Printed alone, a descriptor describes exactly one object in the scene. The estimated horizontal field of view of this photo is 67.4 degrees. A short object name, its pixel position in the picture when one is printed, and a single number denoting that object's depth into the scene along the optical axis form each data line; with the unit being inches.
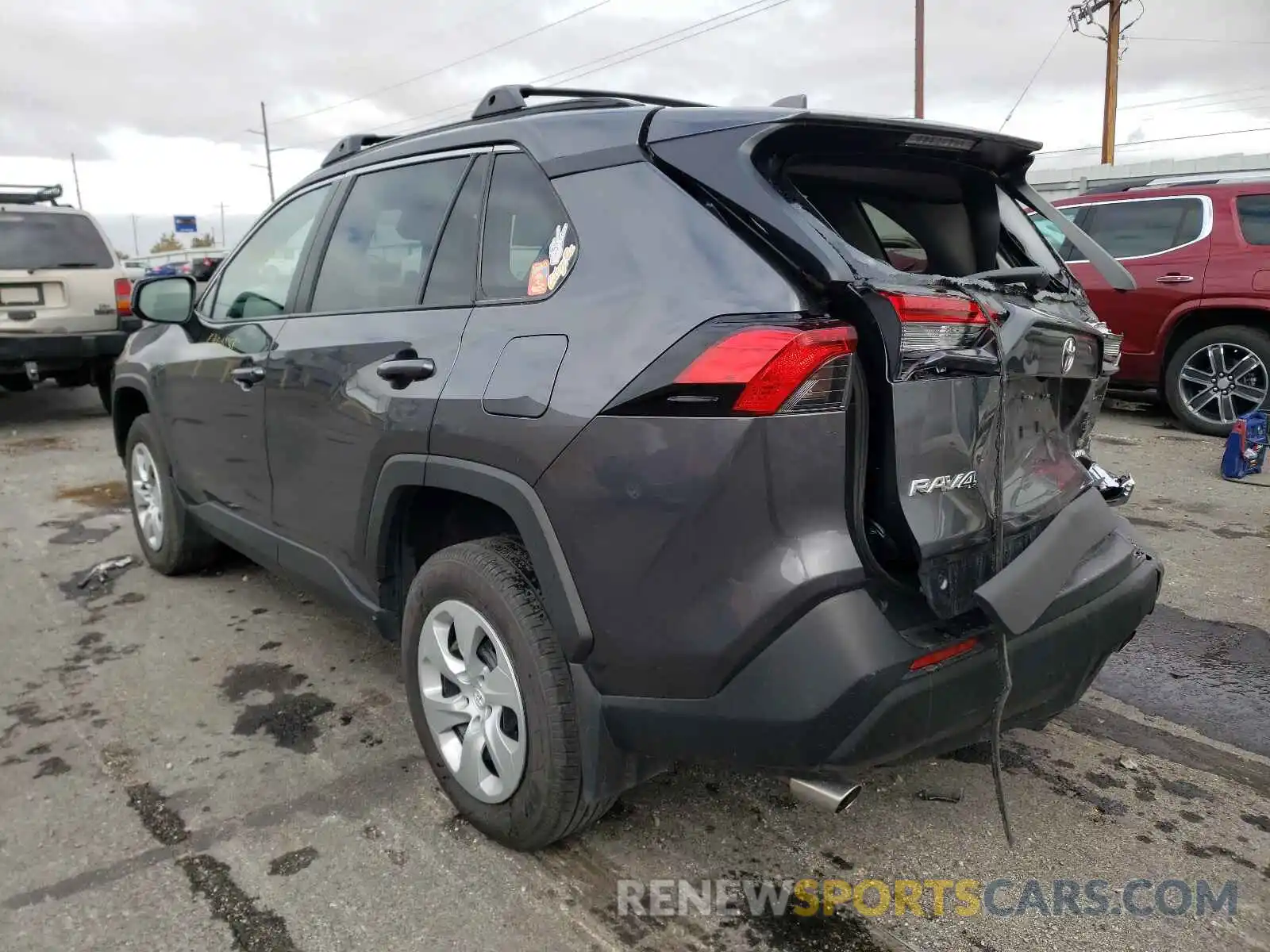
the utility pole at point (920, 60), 877.2
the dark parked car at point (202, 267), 885.8
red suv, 287.3
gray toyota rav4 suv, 75.2
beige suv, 338.6
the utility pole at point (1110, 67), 839.1
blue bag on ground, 240.7
